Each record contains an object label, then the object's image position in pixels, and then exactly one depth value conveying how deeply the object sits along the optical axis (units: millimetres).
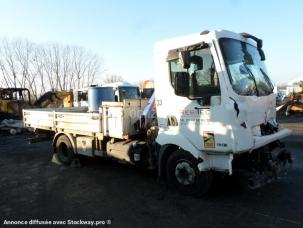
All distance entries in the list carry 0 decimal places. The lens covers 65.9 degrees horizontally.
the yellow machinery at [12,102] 13898
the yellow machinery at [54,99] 15072
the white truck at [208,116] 3655
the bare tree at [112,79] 36625
